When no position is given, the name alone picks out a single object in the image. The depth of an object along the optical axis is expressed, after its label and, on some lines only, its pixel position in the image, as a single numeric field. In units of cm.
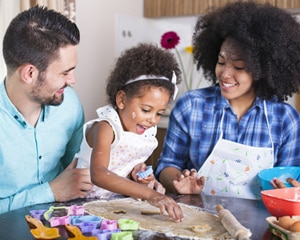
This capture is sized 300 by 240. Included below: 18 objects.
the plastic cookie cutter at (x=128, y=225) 111
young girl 154
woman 177
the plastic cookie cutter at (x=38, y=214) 120
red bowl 113
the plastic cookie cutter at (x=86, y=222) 110
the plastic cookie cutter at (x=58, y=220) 113
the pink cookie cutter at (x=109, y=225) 110
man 147
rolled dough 112
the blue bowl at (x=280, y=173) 165
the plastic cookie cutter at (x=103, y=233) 104
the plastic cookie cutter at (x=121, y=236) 102
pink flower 328
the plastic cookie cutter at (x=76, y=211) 125
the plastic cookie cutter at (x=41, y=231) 104
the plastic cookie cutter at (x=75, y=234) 101
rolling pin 103
